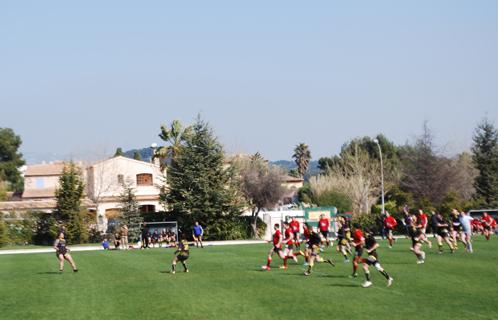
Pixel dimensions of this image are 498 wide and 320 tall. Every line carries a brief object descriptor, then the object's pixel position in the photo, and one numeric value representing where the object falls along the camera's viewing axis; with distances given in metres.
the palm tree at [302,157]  135.38
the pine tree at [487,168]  73.62
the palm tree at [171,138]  85.00
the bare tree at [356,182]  85.75
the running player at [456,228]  36.50
